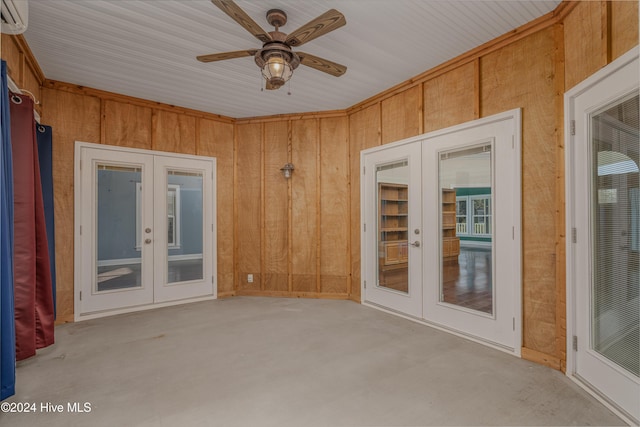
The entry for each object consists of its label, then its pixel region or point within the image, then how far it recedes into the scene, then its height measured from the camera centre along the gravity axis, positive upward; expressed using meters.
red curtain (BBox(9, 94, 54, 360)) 2.54 -0.03
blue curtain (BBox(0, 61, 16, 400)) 2.07 -0.31
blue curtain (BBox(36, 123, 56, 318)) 3.46 +0.46
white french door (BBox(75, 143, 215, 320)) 4.00 -0.17
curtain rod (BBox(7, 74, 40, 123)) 2.59 +1.15
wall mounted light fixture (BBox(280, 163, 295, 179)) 4.96 +0.76
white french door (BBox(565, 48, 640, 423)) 1.95 -0.14
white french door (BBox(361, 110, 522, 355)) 2.93 -0.17
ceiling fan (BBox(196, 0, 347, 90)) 2.10 +1.33
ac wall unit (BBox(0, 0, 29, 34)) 2.03 +1.40
